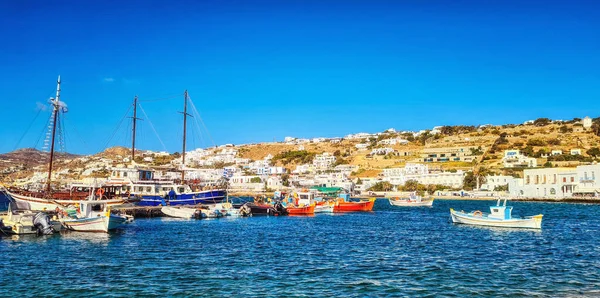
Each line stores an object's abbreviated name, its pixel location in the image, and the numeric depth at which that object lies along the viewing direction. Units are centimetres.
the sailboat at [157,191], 5609
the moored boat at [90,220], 3244
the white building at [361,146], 18918
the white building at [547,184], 8769
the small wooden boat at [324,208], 6031
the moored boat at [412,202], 7744
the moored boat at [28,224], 3066
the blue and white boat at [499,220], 3675
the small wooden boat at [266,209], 5469
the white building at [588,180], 8138
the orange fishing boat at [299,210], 5581
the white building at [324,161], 16138
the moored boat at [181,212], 4859
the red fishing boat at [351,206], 6231
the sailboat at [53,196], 4712
